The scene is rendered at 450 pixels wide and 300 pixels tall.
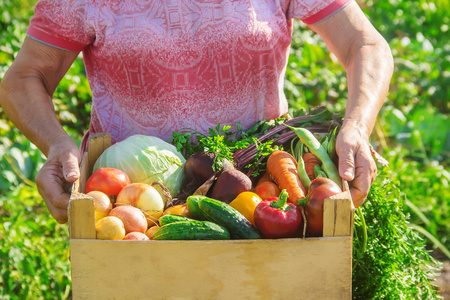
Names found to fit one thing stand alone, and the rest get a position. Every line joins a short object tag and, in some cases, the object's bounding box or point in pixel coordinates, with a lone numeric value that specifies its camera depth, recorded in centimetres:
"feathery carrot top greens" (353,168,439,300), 168
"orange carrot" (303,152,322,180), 155
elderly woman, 164
